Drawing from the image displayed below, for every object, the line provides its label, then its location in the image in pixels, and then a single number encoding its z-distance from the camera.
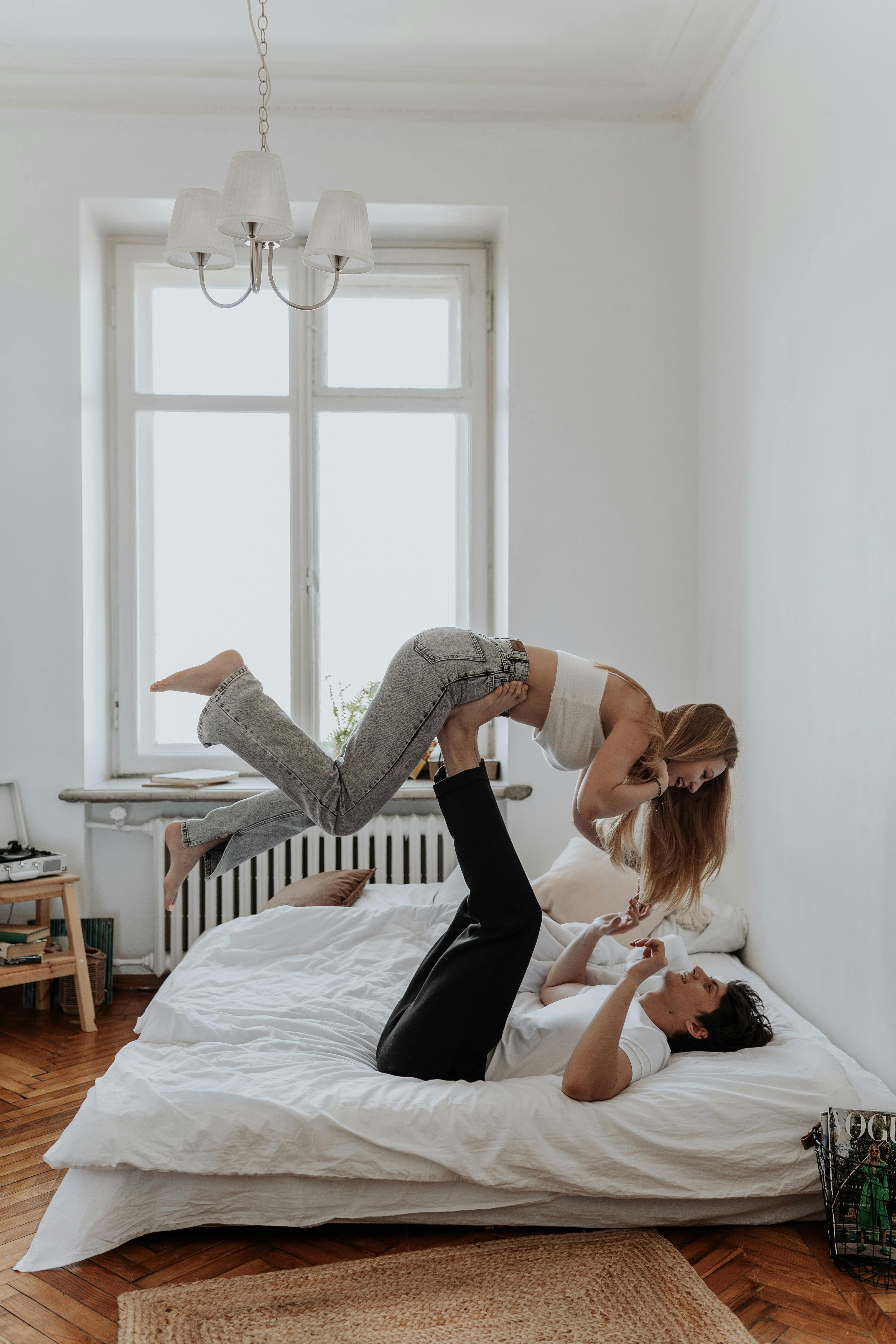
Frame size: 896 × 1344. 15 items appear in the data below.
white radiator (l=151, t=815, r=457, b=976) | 3.79
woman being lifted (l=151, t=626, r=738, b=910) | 2.13
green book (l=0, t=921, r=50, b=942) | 3.44
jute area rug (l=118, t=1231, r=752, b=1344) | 1.69
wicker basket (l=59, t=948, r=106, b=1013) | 3.57
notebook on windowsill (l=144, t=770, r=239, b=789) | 3.81
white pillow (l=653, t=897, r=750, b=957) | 3.22
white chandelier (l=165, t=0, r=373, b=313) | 2.41
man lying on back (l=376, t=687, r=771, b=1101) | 2.09
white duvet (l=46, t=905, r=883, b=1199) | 1.97
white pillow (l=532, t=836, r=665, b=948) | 3.10
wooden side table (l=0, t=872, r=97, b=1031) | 3.36
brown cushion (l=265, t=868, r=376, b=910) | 3.36
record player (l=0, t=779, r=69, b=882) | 3.42
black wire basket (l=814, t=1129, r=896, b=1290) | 1.90
